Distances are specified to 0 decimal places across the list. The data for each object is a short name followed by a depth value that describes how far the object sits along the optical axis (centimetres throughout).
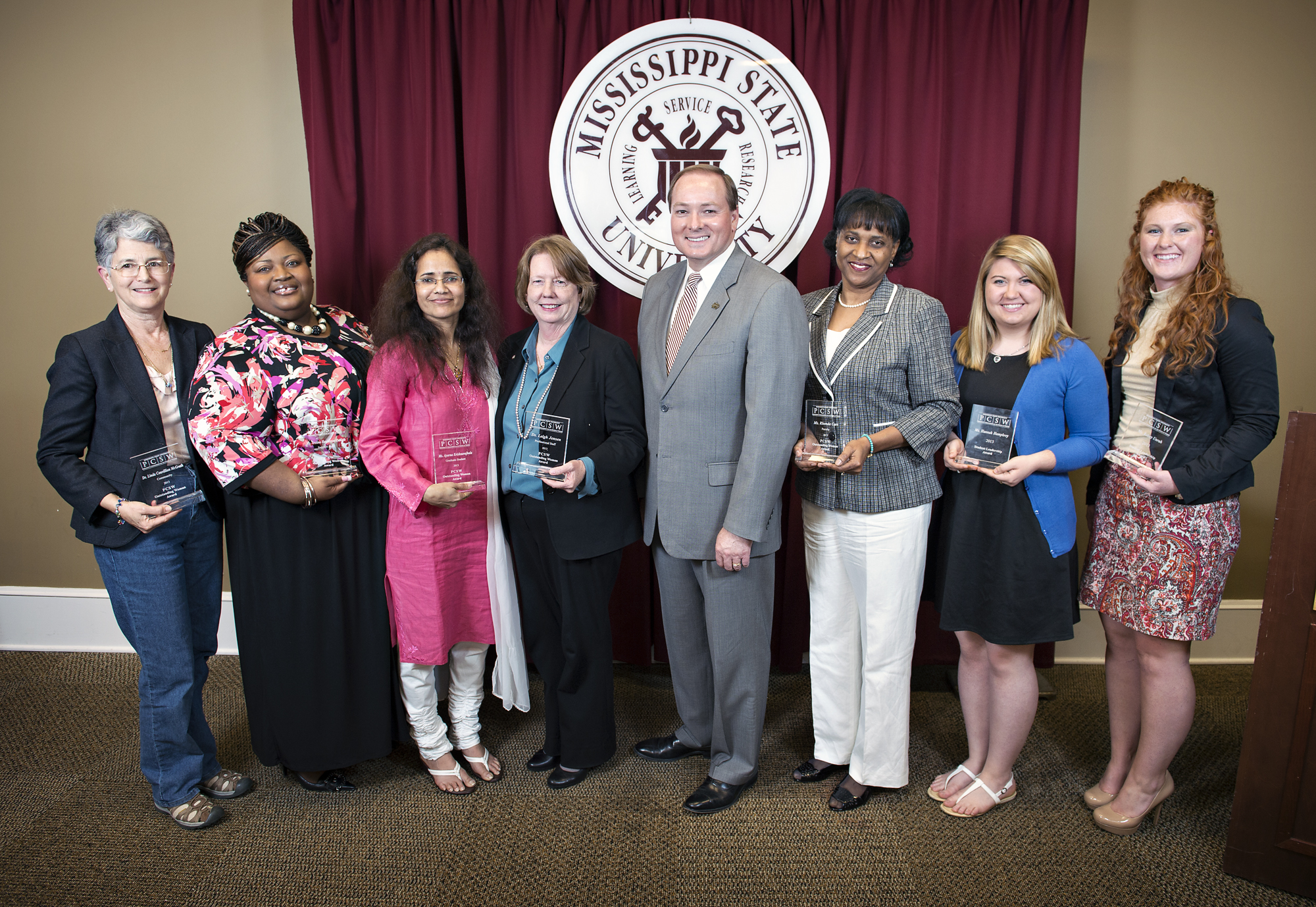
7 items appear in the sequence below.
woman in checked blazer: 189
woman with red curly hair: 175
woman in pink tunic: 194
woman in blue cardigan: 186
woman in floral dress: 188
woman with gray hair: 188
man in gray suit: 183
